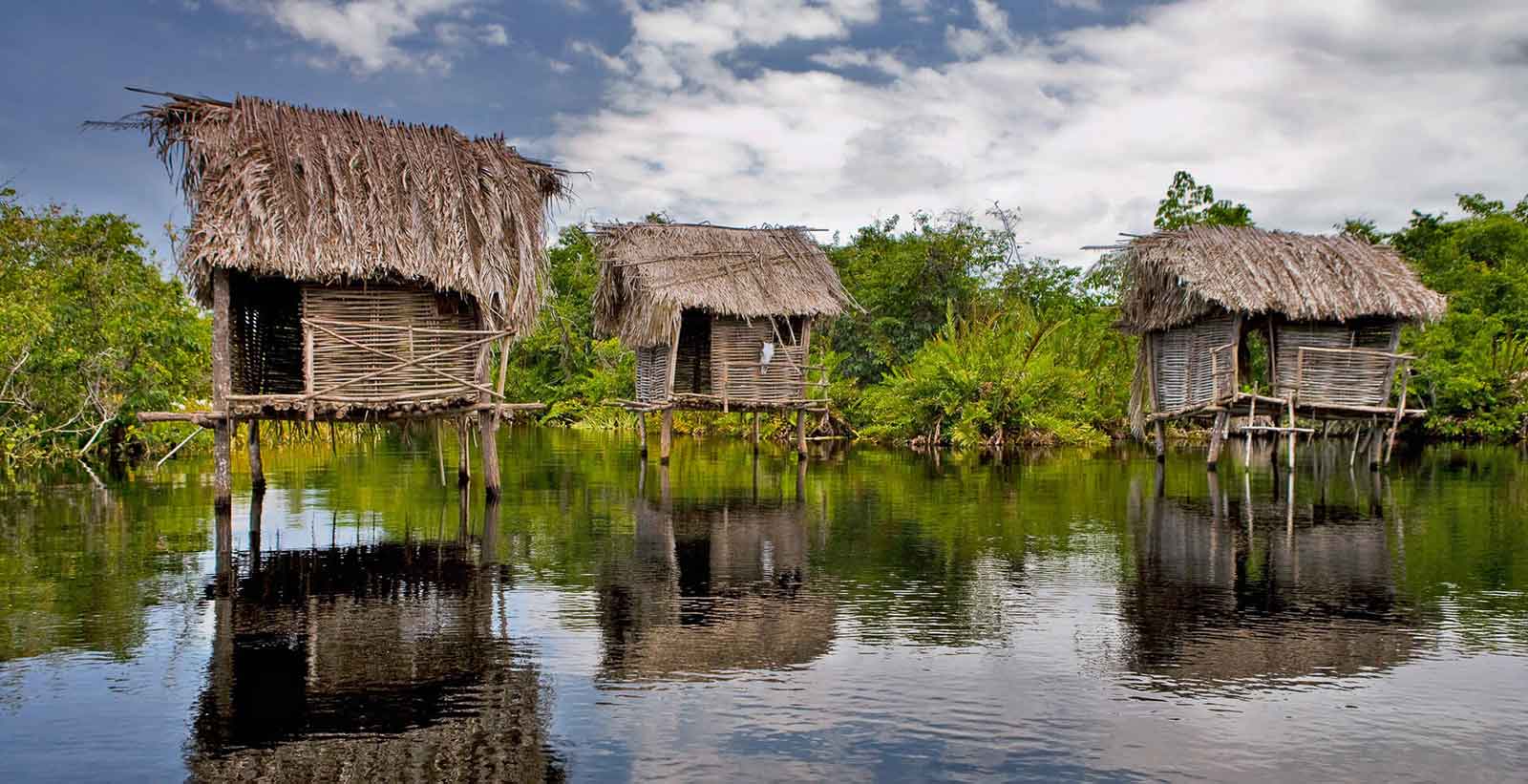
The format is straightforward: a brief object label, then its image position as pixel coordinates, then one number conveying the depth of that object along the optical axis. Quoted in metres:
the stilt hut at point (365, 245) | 12.05
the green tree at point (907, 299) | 30.06
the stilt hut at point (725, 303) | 20.67
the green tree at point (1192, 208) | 26.91
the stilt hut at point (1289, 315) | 17.86
